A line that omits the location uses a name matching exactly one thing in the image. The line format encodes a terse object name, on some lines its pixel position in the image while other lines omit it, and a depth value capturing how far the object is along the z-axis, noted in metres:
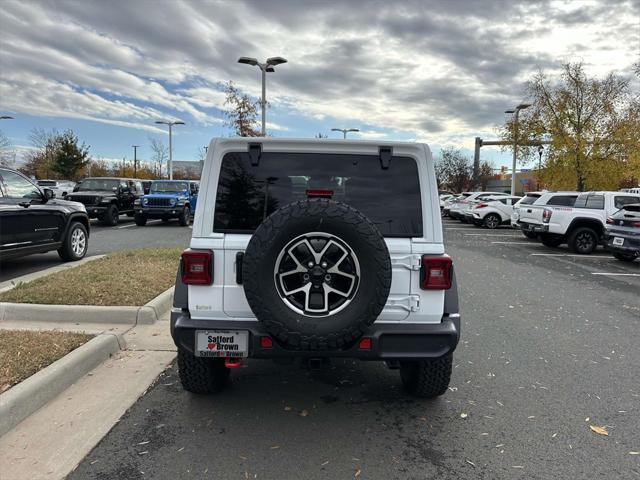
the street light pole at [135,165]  62.66
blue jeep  17.88
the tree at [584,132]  21.08
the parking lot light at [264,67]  19.70
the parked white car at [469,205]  21.76
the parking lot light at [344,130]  39.69
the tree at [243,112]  24.95
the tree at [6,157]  42.28
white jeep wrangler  2.68
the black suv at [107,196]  17.19
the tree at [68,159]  46.44
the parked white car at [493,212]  20.84
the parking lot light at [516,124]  23.89
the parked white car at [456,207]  22.98
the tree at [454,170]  47.44
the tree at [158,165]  59.06
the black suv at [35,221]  7.17
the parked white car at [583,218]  12.62
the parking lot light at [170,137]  35.98
